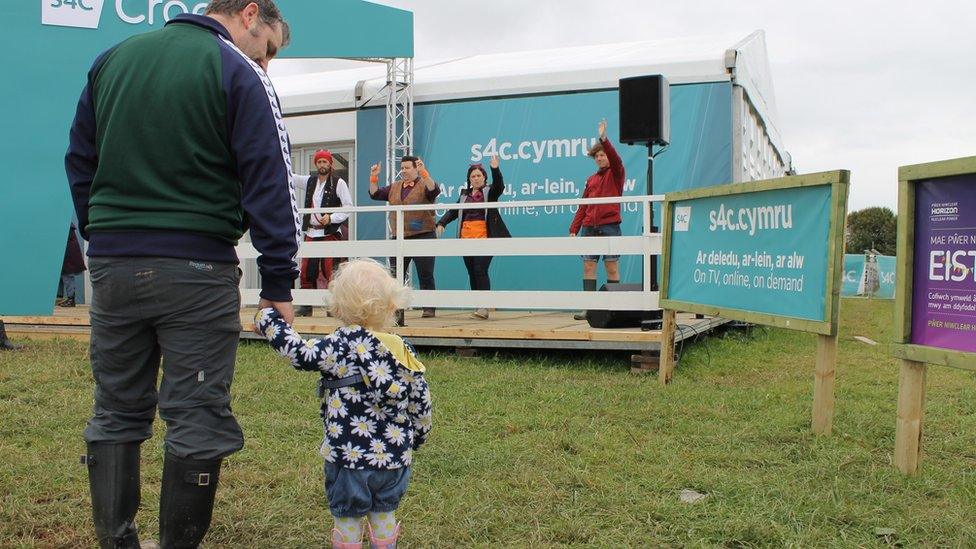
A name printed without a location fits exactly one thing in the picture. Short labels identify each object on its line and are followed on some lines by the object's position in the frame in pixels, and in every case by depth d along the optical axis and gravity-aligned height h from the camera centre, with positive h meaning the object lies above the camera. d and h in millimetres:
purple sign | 3498 +2
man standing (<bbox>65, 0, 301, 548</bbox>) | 2346 +18
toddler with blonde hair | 2518 -468
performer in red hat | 8781 +468
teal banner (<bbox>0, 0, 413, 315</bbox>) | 6852 +1031
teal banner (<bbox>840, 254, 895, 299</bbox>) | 25281 -409
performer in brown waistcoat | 8500 +528
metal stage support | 10273 +1671
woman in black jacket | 8336 +334
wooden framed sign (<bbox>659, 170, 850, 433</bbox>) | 4461 +24
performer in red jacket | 7816 +424
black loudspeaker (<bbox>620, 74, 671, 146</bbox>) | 7711 +1321
